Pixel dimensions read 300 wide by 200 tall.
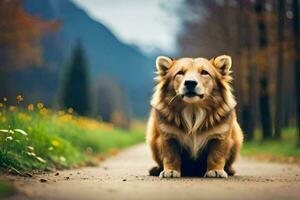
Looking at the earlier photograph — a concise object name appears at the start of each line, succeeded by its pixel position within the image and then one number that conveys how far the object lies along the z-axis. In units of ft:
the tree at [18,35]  89.25
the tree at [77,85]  178.74
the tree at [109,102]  267.59
